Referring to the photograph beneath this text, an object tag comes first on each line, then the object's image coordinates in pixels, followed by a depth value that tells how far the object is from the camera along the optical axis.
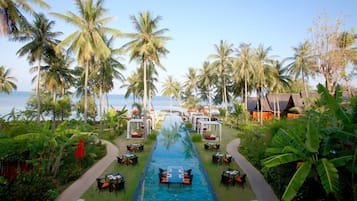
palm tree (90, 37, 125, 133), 23.98
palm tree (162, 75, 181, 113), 49.31
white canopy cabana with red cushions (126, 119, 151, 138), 22.35
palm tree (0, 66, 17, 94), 37.25
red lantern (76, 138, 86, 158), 11.62
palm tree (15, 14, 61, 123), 20.18
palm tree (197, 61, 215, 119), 41.86
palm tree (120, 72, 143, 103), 37.84
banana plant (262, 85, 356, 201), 5.90
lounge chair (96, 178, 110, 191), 9.70
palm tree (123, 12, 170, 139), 19.91
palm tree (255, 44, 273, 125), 33.04
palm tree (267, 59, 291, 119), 34.34
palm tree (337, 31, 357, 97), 16.71
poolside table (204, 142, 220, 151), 17.62
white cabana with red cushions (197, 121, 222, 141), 21.74
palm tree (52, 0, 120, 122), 18.14
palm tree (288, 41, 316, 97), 32.44
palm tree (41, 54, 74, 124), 25.48
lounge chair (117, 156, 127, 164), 13.54
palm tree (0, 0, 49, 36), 11.75
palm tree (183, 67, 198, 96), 50.19
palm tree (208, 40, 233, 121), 35.56
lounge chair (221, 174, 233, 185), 10.64
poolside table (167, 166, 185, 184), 10.45
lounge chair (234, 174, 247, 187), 10.58
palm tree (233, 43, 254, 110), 33.63
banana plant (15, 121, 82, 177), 9.66
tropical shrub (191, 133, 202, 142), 21.00
